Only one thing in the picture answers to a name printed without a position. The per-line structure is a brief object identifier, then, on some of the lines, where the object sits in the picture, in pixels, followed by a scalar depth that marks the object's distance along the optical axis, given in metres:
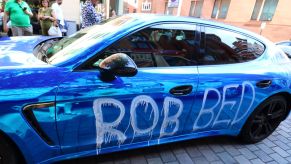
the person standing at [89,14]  5.83
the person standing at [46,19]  5.98
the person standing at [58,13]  6.18
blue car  1.67
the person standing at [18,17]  5.28
